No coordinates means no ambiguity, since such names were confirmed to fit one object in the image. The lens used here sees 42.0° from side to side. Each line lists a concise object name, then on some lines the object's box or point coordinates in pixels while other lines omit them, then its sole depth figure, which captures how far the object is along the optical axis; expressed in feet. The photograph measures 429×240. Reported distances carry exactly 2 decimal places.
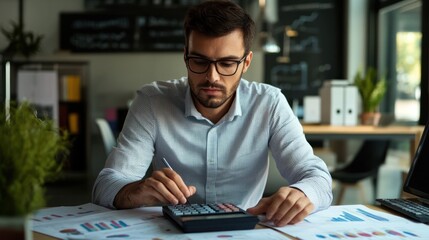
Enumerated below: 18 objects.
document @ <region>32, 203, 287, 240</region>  3.57
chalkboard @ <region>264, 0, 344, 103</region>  20.74
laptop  4.57
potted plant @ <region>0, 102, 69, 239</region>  2.66
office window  15.96
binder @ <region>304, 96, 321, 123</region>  14.24
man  5.17
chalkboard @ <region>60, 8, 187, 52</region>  20.57
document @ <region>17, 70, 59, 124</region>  19.01
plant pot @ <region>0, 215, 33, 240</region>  2.62
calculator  3.67
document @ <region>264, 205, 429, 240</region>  3.70
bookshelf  19.04
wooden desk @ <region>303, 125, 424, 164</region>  11.59
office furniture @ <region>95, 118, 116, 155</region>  11.84
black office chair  13.23
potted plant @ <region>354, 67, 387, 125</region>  13.44
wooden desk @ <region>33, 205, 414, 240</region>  3.52
